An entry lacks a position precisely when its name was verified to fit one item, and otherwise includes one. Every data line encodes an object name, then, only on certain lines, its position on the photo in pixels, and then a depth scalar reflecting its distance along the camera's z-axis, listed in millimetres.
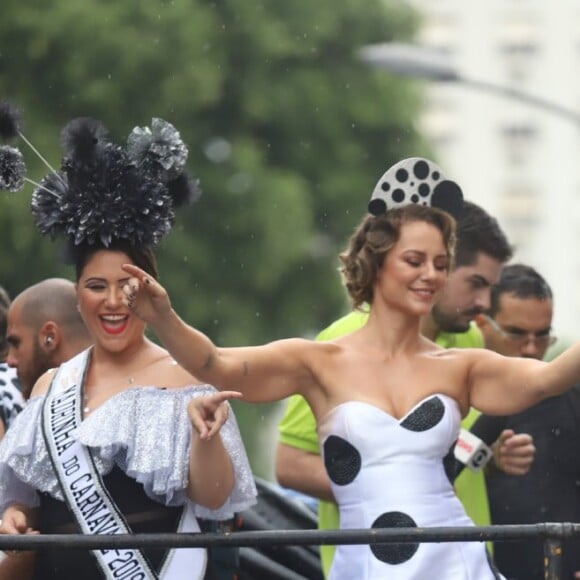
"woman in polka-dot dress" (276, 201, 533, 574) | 13211
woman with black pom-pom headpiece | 11406
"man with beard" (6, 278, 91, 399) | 13836
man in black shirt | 13633
